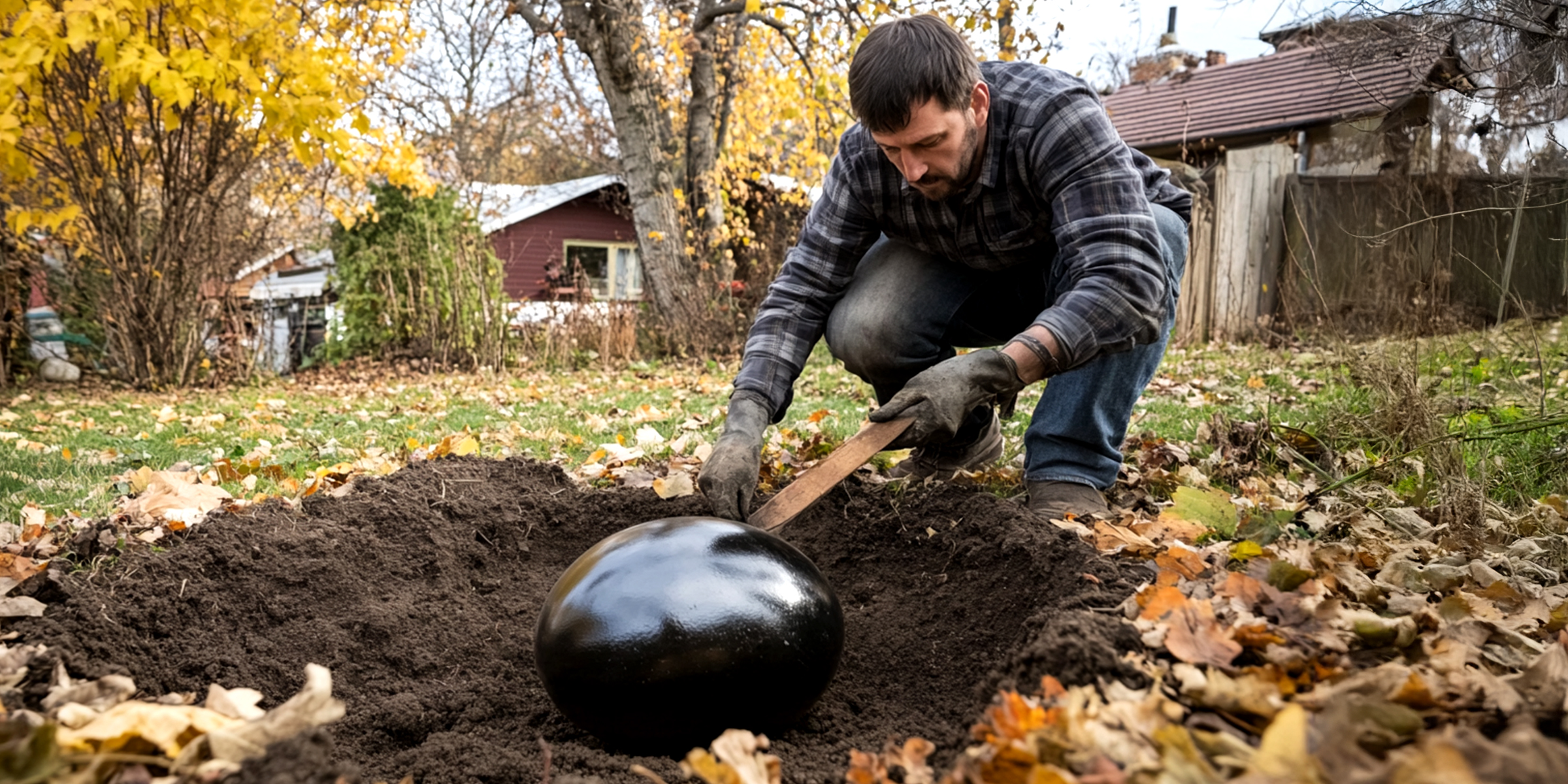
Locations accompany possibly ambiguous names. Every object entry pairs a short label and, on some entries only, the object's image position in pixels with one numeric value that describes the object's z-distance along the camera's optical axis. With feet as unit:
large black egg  6.20
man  8.36
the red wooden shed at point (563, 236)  79.66
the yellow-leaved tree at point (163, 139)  17.61
